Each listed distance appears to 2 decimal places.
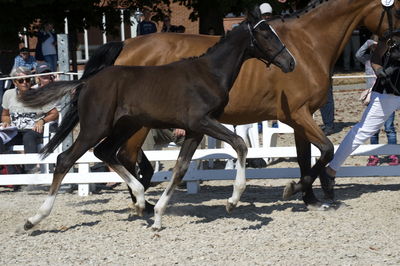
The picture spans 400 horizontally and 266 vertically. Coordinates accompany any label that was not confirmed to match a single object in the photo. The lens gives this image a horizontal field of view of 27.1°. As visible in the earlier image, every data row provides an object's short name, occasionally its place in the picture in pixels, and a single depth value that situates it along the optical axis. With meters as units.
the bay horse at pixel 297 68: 8.23
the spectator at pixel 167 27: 17.23
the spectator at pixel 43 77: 10.43
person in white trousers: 8.57
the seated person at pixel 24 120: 10.47
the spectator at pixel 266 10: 10.84
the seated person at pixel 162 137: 10.34
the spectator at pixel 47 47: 18.00
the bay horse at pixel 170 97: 7.41
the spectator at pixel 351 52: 26.18
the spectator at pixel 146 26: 16.92
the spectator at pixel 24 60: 15.22
